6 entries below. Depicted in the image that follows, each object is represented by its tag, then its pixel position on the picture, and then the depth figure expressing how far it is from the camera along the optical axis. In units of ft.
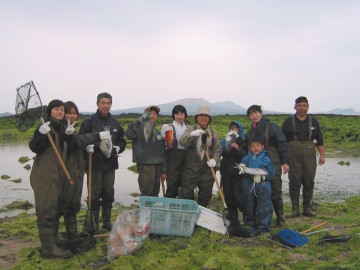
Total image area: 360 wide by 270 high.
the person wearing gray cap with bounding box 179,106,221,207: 23.20
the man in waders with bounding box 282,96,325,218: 26.84
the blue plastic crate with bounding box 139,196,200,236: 19.95
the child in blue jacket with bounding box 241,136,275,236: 21.46
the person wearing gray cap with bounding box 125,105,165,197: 22.85
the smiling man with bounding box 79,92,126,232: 21.62
